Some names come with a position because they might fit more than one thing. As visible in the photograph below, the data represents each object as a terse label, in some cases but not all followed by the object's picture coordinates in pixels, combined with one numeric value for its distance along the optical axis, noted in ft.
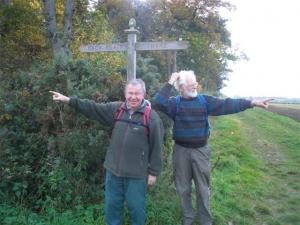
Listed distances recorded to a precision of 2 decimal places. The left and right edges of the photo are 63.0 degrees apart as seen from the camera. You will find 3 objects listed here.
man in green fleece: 9.27
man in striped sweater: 10.26
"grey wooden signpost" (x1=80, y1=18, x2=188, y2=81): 13.18
